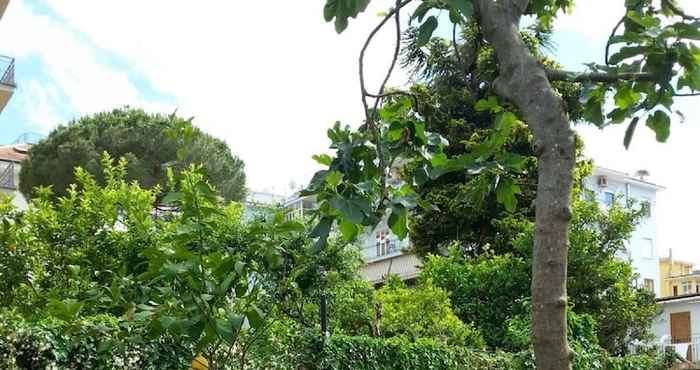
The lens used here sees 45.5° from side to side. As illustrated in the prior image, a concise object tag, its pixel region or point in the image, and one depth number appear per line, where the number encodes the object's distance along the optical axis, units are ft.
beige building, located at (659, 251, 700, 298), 150.00
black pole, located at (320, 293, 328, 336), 26.89
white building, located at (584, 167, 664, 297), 128.16
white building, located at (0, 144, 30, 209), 94.12
